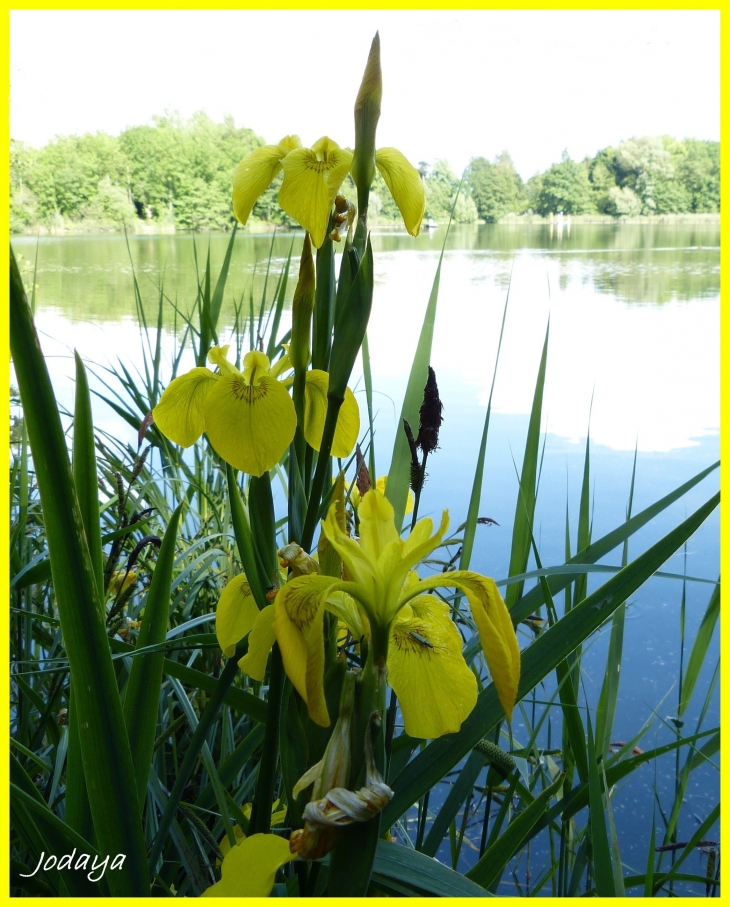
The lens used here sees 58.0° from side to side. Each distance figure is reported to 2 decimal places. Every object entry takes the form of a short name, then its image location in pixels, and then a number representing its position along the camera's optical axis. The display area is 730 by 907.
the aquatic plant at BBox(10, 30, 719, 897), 0.28
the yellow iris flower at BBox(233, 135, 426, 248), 0.35
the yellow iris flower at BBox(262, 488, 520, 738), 0.28
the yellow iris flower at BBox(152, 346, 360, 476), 0.34
